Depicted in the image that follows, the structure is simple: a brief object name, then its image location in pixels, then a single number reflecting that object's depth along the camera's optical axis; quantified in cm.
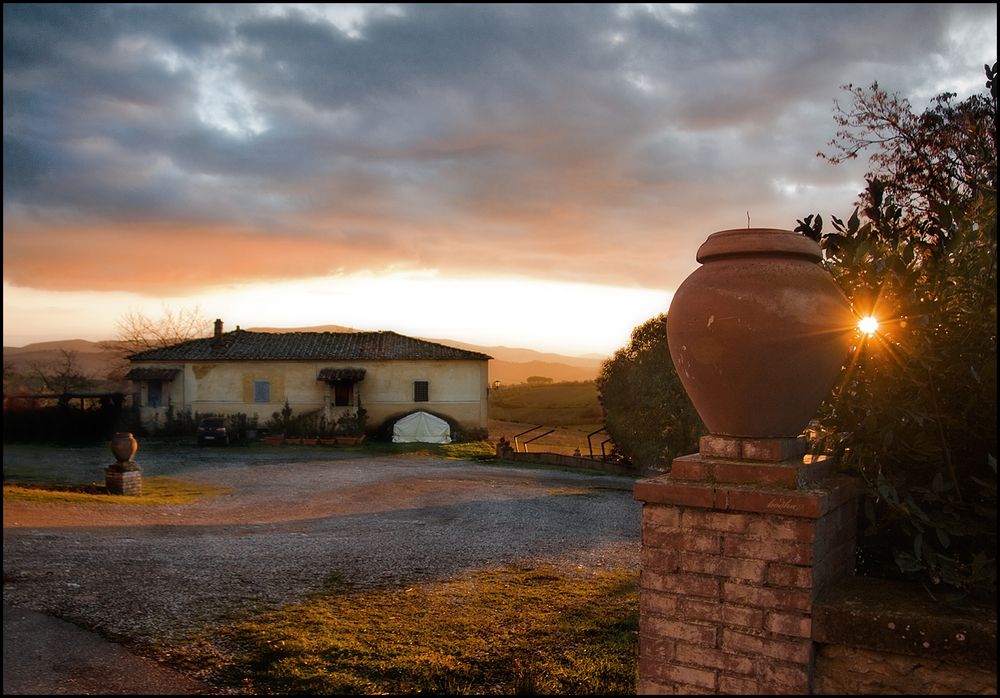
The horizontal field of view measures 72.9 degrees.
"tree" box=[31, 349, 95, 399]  2359
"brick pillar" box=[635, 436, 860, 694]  305
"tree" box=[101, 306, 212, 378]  3984
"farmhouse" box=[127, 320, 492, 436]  2998
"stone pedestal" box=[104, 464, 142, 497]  1377
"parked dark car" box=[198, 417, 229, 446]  2636
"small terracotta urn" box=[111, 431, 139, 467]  1379
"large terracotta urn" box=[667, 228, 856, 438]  327
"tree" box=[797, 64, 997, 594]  336
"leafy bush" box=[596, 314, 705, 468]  1795
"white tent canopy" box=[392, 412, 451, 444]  2858
